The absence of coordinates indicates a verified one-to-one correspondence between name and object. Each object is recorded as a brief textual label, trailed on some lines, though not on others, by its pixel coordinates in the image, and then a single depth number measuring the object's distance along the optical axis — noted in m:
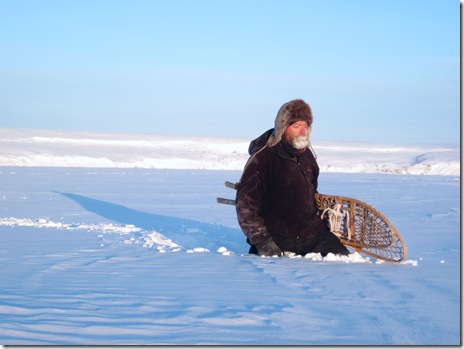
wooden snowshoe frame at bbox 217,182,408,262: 5.13
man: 5.10
